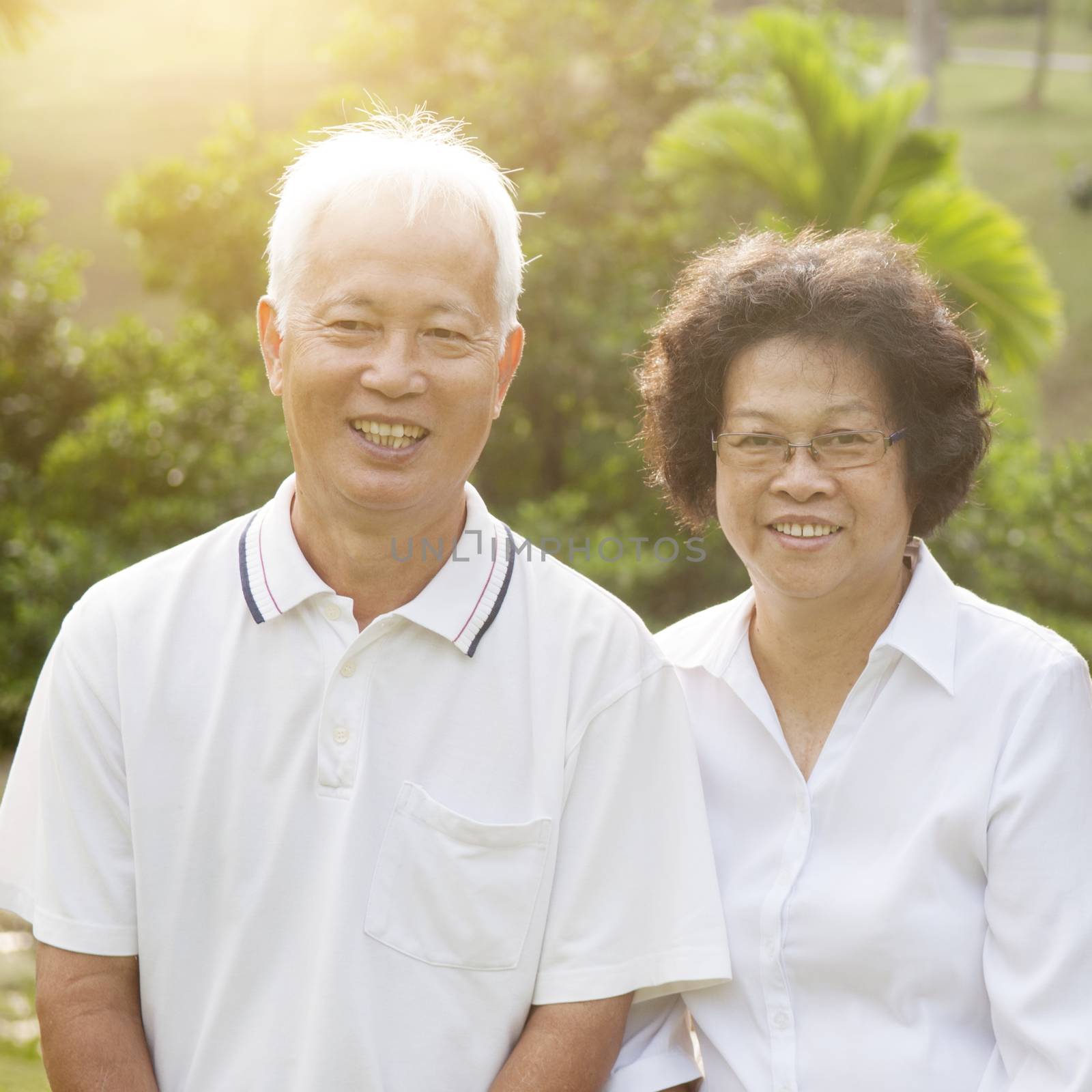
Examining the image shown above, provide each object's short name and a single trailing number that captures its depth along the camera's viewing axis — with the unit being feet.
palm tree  23.95
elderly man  6.63
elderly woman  6.72
